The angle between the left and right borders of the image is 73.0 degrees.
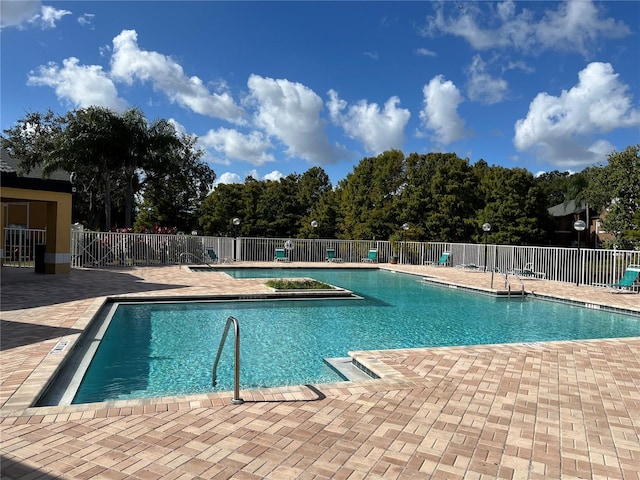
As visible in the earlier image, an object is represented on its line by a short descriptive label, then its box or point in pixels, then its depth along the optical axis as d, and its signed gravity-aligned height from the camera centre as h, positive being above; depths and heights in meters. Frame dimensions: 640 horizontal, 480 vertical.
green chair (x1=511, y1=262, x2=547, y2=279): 16.06 -1.11
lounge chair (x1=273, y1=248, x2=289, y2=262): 22.56 -0.80
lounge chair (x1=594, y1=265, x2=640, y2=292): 12.22 -1.02
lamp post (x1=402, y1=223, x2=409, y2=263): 24.16 -0.06
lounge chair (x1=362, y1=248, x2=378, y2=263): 23.77 -0.80
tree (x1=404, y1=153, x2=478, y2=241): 28.97 +2.85
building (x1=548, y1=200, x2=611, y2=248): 36.03 +1.38
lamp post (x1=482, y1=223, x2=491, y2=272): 18.16 -0.29
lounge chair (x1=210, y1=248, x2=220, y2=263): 20.16 -0.75
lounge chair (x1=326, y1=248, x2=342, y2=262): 23.61 -0.76
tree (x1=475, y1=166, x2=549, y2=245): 29.70 +2.28
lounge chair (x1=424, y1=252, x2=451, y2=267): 21.34 -0.83
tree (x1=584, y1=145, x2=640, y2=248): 23.38 +2.84
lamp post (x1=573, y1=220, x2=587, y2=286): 13.80 +0.59
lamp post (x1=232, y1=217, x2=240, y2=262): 23.02 -0.36
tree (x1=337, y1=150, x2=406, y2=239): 29.47 +3.13
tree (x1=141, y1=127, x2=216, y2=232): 24.91 +4.18
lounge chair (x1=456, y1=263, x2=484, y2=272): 19.27 -1.10
